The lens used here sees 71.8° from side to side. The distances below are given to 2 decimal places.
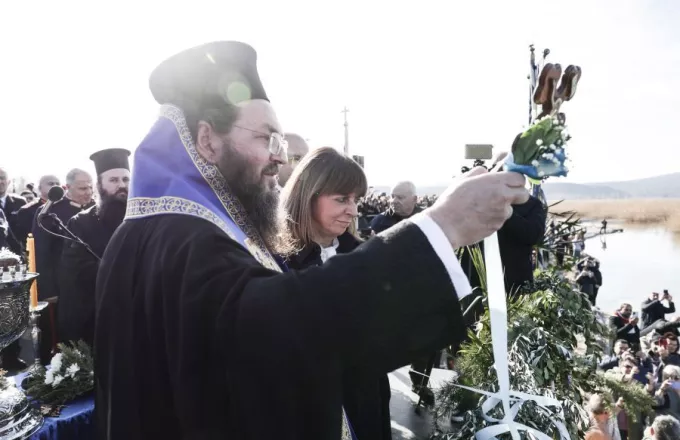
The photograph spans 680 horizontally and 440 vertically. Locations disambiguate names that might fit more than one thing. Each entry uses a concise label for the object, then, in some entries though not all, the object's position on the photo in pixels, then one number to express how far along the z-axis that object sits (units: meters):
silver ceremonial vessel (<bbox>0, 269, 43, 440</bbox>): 2.25
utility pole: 27.22
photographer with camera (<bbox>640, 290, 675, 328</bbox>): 10.09
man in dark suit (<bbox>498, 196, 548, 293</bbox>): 3.62
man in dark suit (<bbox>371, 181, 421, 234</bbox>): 5.87
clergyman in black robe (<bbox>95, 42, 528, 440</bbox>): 0.96
